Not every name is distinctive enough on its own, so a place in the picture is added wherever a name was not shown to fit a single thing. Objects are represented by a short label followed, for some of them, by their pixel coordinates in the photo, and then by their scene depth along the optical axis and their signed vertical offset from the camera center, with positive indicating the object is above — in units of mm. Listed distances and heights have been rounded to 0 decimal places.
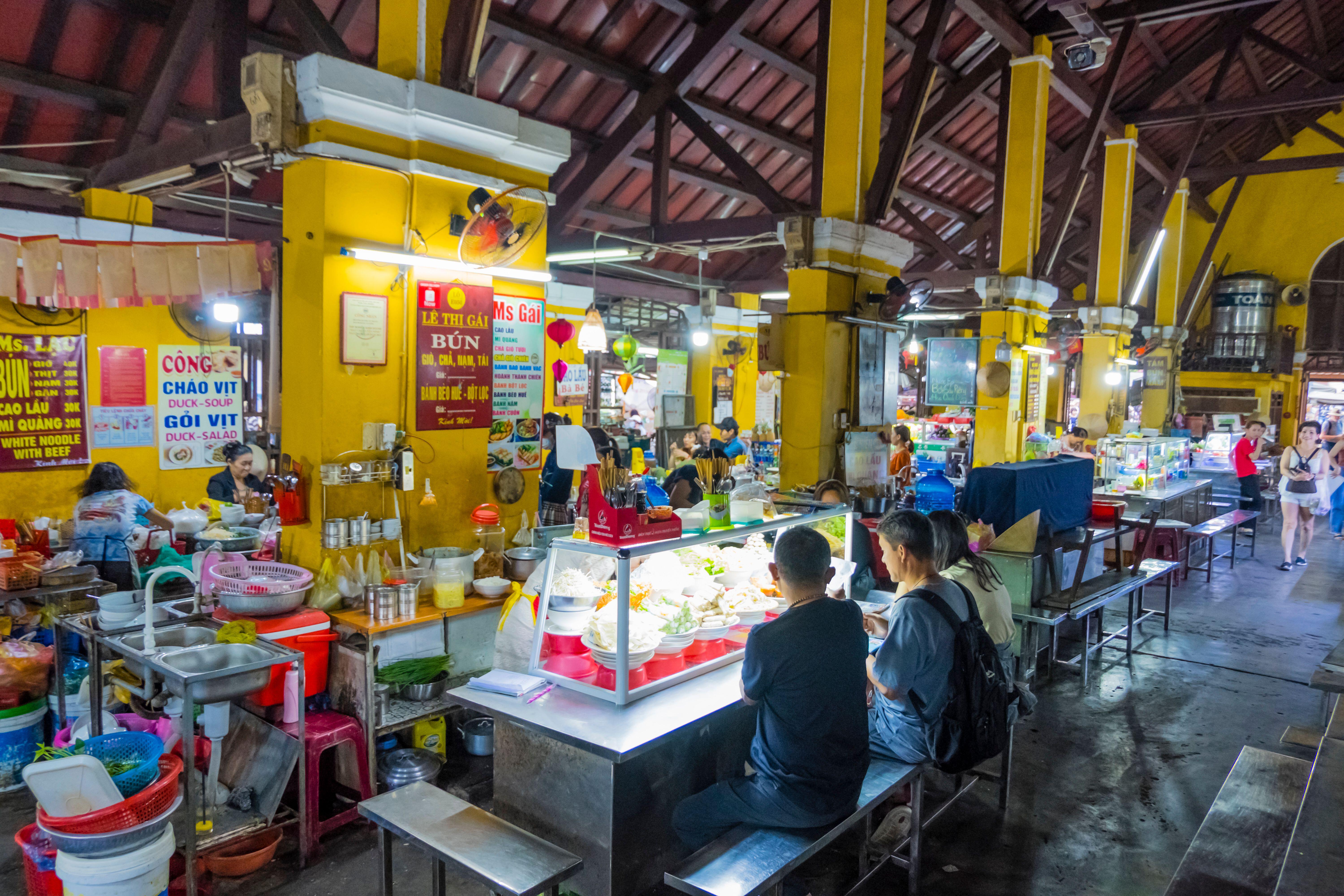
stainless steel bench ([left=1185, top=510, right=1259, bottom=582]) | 9109 -1359
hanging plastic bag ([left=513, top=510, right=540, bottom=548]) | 5734 -1021
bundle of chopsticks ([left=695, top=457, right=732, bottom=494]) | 6883 -623
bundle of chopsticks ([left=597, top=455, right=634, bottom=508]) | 3398 -422
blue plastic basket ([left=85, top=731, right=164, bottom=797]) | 3438 -1627
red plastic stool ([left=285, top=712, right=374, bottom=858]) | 3971 -1964
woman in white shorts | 10211 -733
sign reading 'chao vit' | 7895 -190
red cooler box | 4141 -1338
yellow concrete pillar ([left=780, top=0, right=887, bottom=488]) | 7406 +1067
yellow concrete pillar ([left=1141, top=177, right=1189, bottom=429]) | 17516 +2446
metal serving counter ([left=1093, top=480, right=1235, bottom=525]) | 9727 -1164
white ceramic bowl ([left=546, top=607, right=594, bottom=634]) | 3635 -1012
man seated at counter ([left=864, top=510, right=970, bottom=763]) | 3496 -1064
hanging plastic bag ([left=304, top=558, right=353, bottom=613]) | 4520 -1150
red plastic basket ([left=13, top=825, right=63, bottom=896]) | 3365 -2037
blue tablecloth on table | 6465 -703
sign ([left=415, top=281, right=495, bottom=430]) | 5117 +227
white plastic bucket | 3146 -1935
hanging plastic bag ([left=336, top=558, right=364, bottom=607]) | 4609 -1119
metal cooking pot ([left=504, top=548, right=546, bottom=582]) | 5258 -1098
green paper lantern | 10477 +630
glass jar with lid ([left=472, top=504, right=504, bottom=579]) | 5188 -1002
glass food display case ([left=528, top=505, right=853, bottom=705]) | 3398 -1027
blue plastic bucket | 4602 -2111
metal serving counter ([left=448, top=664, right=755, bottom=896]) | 3135 -1556
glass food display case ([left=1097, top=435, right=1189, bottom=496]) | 10336 -704
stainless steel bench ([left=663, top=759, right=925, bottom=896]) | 2785 -1663
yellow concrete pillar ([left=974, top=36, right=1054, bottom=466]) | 10469 +2380
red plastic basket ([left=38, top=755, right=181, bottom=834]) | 3078 -1688
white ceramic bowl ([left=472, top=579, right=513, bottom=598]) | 4957 -1205
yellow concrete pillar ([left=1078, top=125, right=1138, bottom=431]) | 13891 +2532
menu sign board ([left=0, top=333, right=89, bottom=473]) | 6914 -190
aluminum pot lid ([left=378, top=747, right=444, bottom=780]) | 4375 -2046
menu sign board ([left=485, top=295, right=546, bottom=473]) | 5672 +65
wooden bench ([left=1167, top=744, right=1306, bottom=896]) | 2982 -1750
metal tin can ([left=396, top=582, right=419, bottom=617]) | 4516 -1165
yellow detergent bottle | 4688 -2011
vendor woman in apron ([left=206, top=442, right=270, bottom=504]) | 7391 -882
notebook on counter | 3414 -1244
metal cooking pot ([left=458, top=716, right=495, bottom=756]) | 4945 -2106
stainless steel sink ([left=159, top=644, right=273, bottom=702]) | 3578 -1322
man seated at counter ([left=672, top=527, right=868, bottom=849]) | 2967 -1125
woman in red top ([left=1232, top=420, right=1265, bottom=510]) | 12047 -790
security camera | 8445 +3752
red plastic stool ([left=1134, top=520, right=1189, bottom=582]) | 9766 -1635
